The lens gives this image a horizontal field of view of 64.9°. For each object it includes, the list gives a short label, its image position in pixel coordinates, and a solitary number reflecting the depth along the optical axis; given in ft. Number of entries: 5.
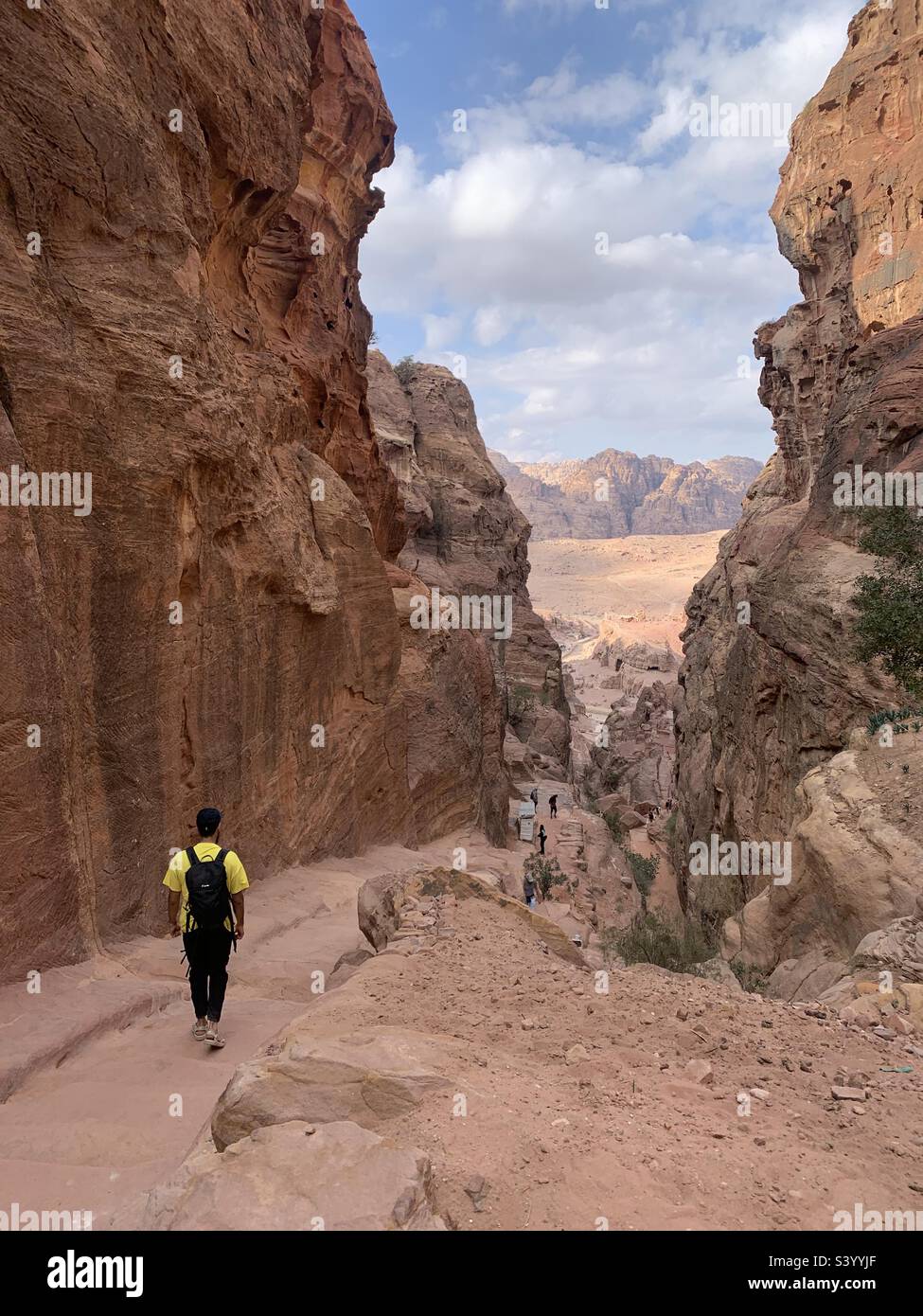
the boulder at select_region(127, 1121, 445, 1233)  7.67
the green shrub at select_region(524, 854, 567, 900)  59.77
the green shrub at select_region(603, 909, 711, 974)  34.78
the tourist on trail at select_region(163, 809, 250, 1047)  16.61
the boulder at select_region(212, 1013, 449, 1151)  10.22
